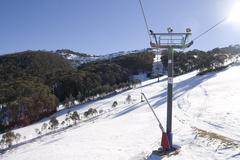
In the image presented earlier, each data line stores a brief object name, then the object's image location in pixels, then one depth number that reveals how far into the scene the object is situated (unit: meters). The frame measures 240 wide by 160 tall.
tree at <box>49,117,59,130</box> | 29.67
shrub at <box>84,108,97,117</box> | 33.63
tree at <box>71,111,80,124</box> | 31.66
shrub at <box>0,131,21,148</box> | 24.90
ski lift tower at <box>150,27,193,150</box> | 8.90
